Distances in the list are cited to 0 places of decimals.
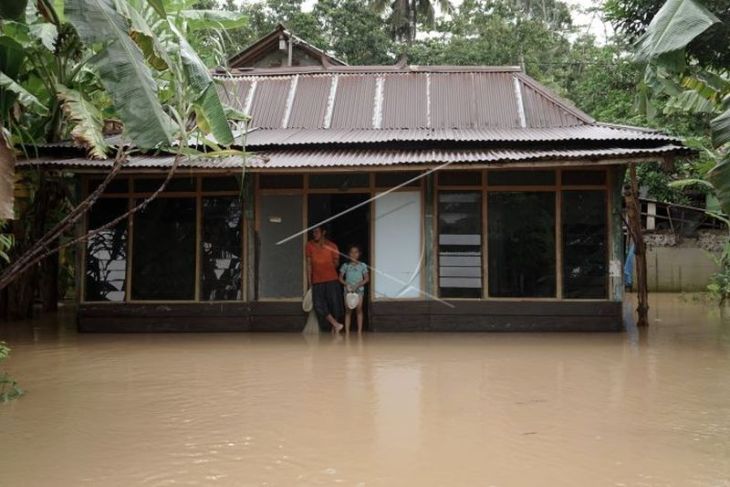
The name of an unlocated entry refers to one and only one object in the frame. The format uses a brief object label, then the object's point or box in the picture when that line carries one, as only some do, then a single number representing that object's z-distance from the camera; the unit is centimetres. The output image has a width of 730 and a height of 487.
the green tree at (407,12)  2147
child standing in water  962
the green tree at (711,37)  759
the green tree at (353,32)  2266
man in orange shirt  963
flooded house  962
